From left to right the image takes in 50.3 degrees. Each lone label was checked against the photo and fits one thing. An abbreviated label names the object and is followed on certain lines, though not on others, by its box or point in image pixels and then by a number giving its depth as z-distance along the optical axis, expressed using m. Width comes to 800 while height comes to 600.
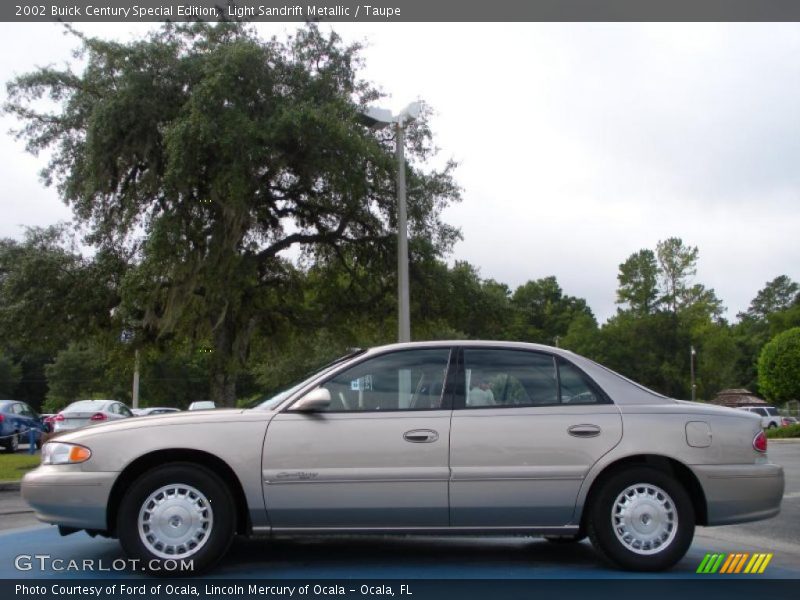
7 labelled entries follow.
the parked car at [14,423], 21.50
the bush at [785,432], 35.09
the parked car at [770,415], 50.17
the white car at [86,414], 21.05
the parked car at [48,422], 24.67
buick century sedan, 5.61
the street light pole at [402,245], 15.28
